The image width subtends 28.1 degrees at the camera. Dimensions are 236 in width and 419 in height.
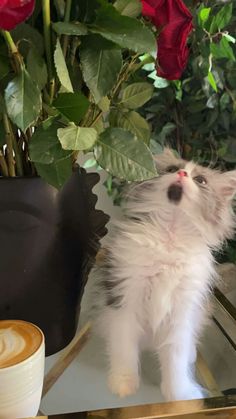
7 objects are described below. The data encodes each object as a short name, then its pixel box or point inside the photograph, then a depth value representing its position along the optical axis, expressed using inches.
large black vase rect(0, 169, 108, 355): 20.3
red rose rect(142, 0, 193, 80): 18.1
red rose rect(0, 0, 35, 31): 14.2
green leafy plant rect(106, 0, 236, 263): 25.6
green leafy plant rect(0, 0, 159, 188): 16.7
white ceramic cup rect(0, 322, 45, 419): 15.8
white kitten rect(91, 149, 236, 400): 21.8
